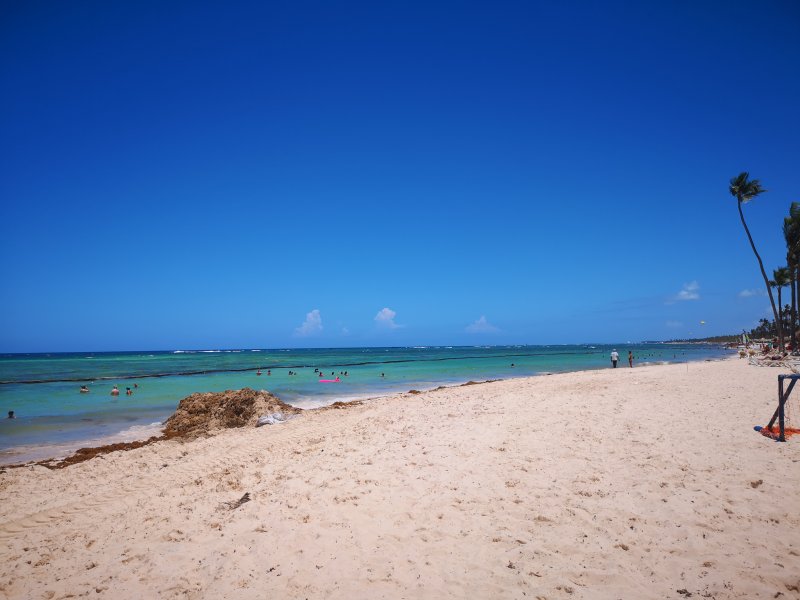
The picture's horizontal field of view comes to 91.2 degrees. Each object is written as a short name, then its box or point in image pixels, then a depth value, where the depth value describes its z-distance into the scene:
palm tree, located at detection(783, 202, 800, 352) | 35.81
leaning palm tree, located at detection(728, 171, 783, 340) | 36.44
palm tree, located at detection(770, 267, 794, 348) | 47.36
